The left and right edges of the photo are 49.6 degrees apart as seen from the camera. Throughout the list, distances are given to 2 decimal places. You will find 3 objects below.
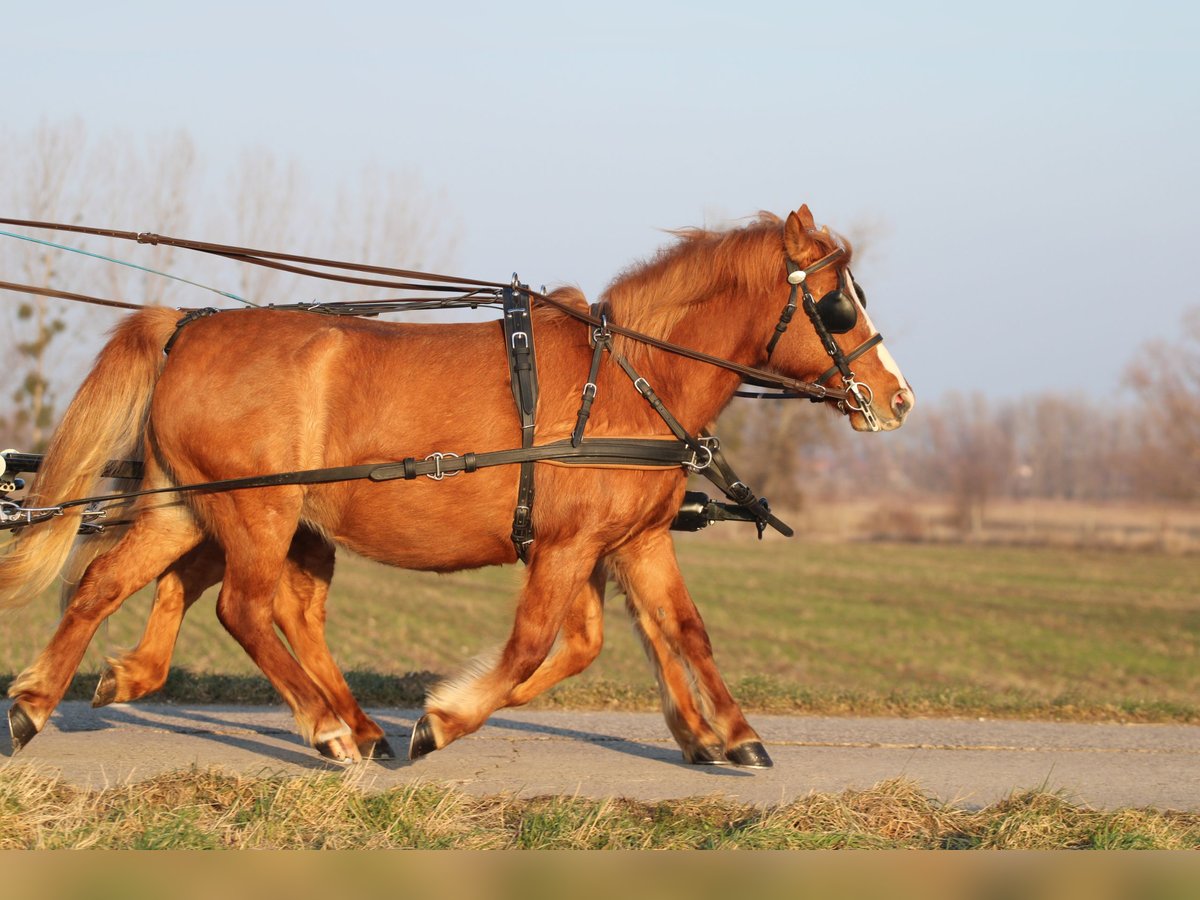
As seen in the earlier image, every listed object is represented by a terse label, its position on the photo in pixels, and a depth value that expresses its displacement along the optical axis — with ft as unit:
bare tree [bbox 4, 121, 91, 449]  109.19
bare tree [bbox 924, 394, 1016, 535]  362.12
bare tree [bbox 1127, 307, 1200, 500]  168.66
